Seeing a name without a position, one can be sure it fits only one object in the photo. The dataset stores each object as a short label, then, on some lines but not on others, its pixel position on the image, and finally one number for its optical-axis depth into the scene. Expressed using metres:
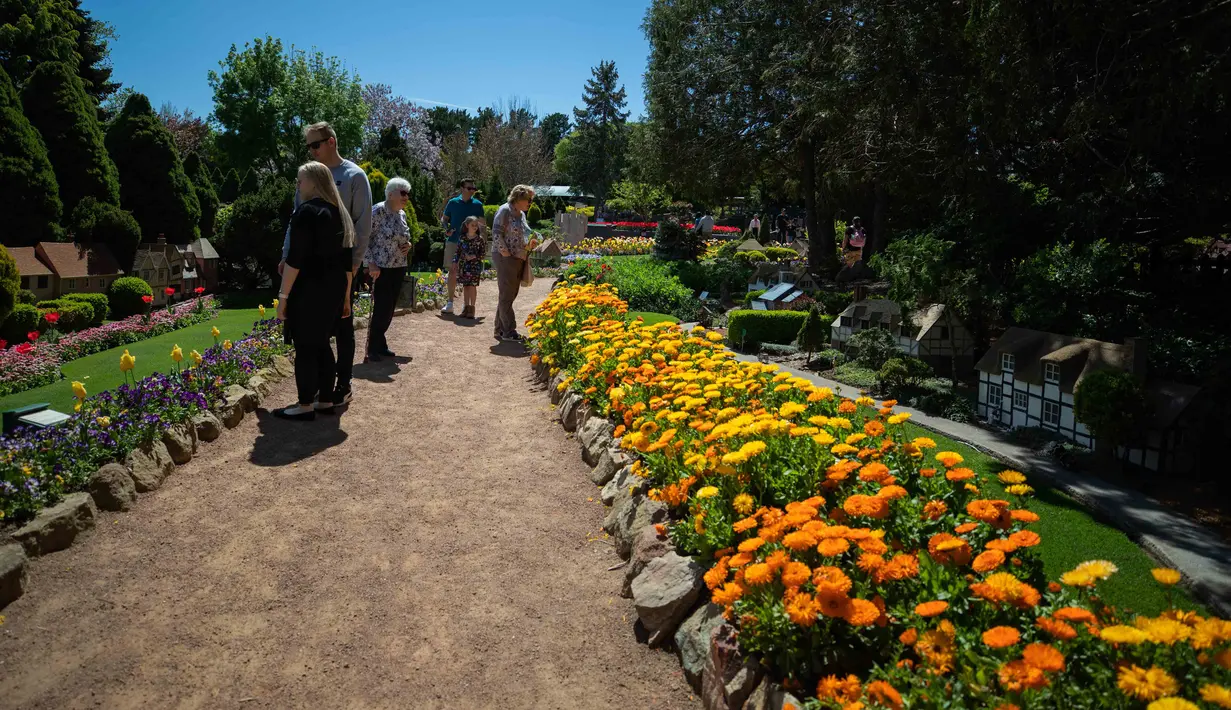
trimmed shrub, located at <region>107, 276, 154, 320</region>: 13.39
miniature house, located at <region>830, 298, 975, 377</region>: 9.29
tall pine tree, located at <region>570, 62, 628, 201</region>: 61.50
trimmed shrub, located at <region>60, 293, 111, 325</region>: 12.58
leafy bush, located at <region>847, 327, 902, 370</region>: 9.36
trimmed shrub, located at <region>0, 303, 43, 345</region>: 10.74
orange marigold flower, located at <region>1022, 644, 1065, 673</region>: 2.10
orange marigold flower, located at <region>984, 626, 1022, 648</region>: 2.19
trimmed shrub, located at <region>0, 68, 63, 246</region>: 12.80
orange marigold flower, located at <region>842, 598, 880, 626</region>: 2.54
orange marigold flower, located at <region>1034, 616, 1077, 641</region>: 2.26
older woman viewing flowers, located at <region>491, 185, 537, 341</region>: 10.67
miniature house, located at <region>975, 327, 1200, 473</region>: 6.28
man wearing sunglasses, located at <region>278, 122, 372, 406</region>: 6.90
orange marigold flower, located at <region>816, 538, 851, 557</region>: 2.77
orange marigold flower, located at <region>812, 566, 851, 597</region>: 2.65
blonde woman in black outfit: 6.23
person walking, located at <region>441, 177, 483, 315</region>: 12.51
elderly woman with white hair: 9.07
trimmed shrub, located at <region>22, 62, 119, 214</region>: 14.55
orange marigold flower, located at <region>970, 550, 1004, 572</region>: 2.59
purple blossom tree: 51.81
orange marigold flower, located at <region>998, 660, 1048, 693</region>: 2.07
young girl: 12.04
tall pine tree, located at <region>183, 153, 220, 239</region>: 18.64
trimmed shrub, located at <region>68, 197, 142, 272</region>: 14.00
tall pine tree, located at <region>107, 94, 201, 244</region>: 16.31
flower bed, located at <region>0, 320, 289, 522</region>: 4.35
